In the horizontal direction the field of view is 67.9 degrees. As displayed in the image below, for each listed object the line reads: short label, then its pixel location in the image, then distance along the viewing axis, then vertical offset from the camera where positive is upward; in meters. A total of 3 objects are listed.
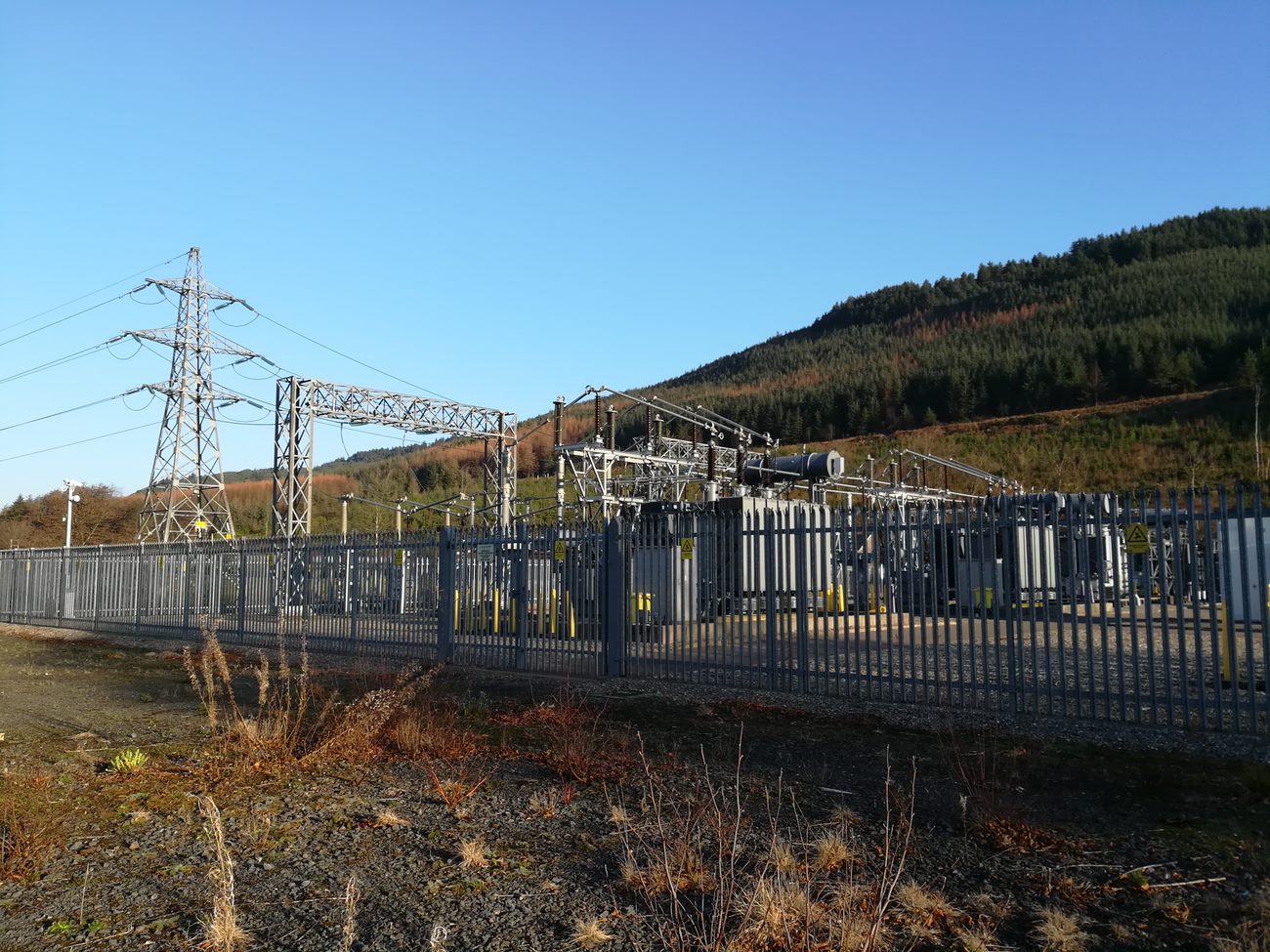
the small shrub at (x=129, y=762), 7.29 -1.58
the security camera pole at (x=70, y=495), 34.22 +2.41
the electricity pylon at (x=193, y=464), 35.38 +3.48
